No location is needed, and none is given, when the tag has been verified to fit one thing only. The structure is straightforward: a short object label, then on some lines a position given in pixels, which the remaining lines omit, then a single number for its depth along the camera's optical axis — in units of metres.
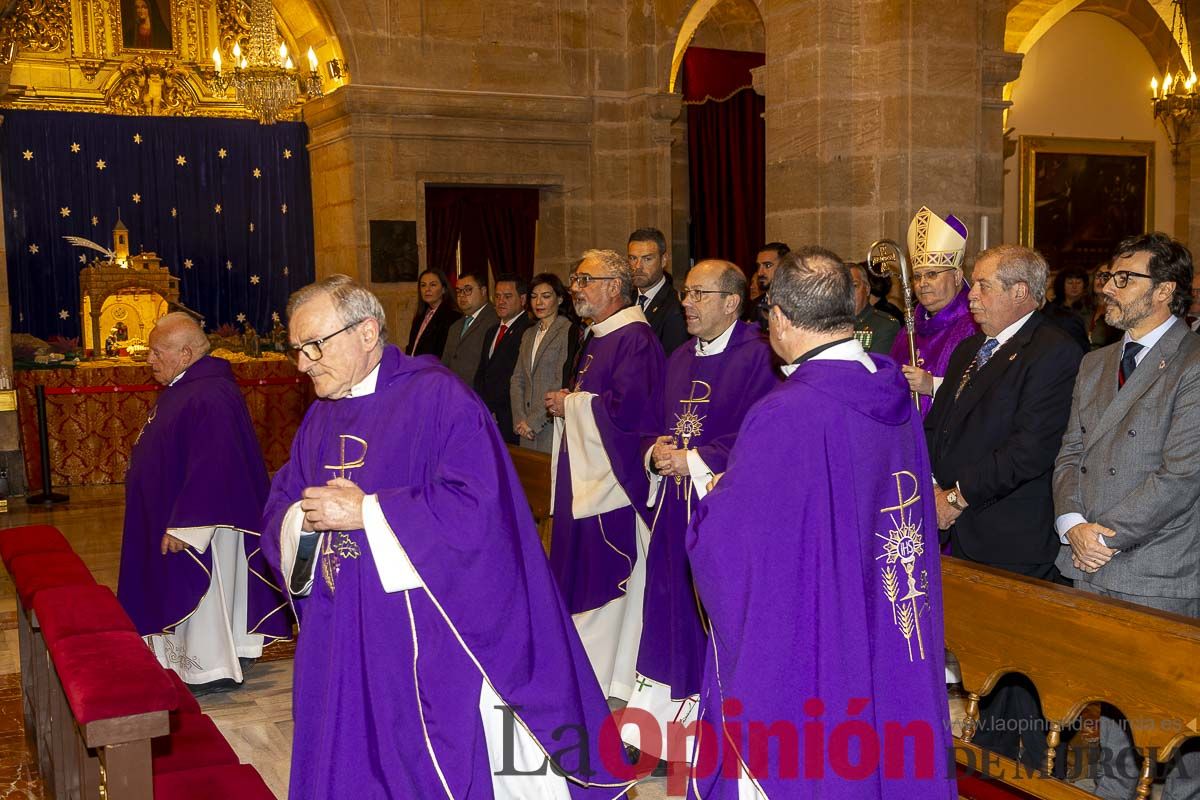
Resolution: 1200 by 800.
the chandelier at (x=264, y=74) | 9.91
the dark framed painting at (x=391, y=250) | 11.14
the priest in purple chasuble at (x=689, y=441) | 4.38
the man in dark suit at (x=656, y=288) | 5.90
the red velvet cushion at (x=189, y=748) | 3.50
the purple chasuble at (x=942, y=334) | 4.66
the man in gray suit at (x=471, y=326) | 8.31
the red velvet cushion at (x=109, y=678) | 2.74
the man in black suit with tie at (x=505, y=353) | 7.68
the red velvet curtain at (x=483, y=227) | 12.02
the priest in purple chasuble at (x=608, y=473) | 4.95
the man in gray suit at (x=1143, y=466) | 3.46
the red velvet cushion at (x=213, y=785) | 3.21
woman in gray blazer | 6.98
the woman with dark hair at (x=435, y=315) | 9.00
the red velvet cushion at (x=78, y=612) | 3.34
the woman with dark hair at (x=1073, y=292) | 9.09
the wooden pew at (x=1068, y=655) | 2.90
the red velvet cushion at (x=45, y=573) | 3.93
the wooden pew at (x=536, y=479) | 5.91
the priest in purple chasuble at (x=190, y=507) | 5.23
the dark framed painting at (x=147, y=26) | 13.20
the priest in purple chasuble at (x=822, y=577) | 2.66
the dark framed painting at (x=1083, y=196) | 13.83
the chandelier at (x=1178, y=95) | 13.15
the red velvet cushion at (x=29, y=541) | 4.50
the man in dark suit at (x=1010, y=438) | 3.95
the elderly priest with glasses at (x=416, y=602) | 2.94
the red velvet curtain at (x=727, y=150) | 13.27
